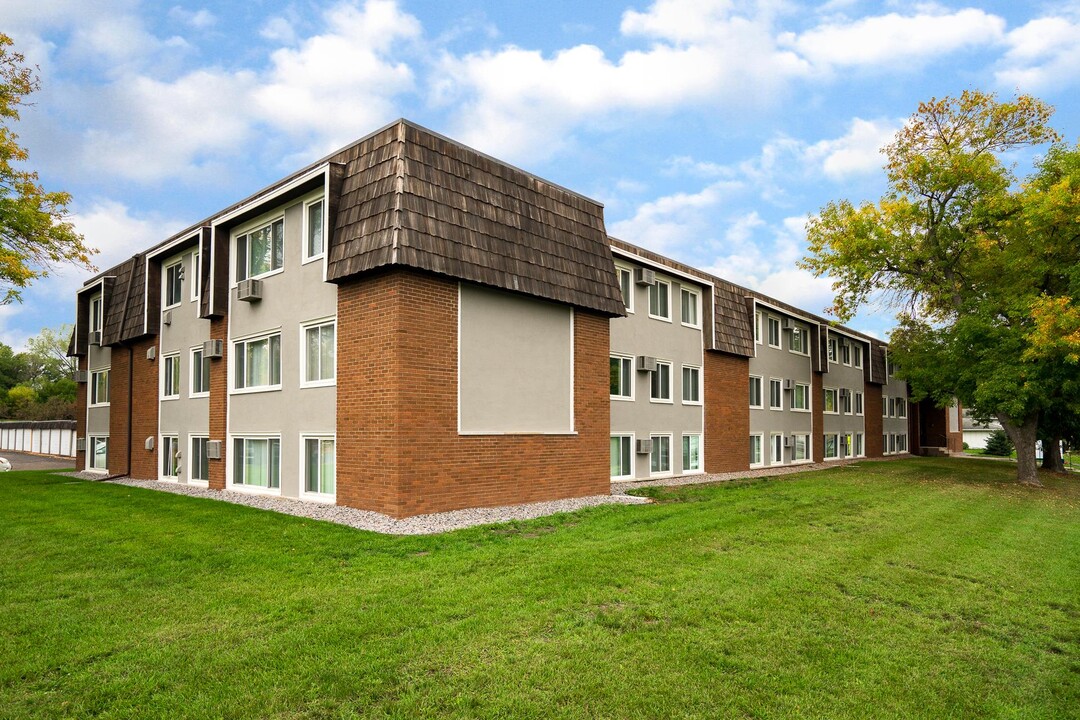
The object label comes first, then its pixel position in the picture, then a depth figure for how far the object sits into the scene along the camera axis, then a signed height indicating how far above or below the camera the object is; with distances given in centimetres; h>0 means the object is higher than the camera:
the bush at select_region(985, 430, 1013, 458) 5362 -370
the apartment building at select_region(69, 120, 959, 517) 1185 +131
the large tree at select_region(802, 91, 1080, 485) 1952 +478
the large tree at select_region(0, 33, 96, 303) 1777 +513
